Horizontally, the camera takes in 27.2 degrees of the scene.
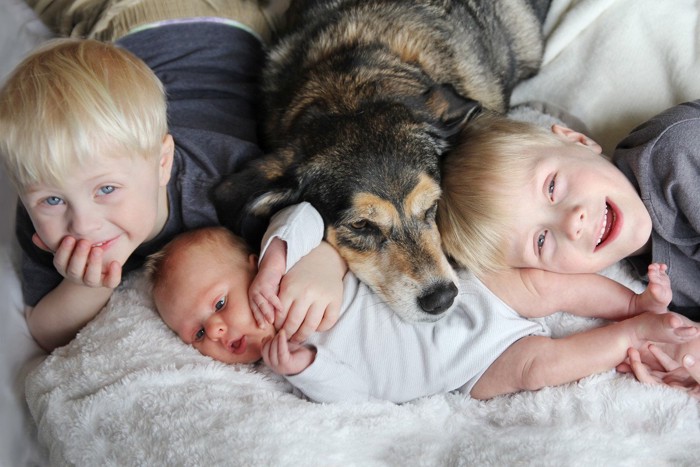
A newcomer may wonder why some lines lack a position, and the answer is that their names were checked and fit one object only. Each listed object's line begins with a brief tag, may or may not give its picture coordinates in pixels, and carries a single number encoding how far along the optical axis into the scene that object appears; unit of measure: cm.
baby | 129
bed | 122
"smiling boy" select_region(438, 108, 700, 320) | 133
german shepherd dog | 134
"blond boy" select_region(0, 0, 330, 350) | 125
